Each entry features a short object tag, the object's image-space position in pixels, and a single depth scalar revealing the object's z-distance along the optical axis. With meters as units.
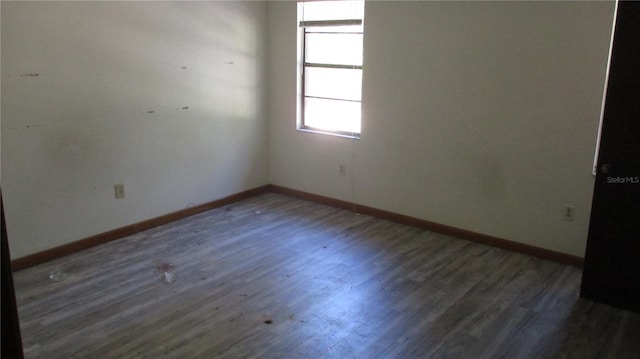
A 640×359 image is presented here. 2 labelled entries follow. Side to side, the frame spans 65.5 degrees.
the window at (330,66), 4.75
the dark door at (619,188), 2.87
